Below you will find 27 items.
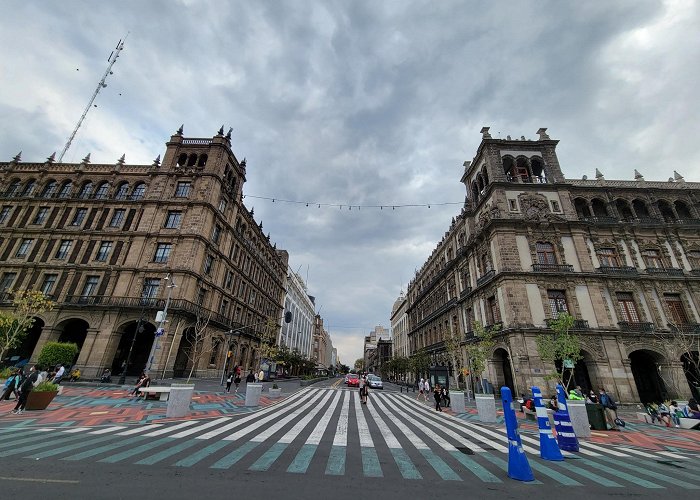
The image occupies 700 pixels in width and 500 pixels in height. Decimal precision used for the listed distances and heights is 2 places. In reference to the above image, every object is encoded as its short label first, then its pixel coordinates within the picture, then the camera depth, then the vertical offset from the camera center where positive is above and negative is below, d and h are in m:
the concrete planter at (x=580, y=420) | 10.76 -1.36
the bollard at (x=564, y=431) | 8.58 -1.39
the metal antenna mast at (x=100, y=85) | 47.02 +41.64
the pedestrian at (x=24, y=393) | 11.55 -1.33
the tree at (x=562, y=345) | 17.98 +2.06
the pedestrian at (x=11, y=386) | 13.57 -1.28
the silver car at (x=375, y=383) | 38.00 -1.30
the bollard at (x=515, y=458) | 5.86 -1.50
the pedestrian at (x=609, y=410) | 12.91 -1.16
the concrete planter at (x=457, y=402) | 17.22 -1.46
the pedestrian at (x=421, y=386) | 25.25 -0.99
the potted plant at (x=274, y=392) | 19.89 -1.53
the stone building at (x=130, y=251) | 26.95 +10.74
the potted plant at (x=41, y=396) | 12.02 -1.49
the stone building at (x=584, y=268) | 23.50 +9.66
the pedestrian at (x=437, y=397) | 17.95 -1.26
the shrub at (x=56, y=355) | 21.56 +0.28
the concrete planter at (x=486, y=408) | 13.98 -1.39
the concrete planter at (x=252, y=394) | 15.36 -1.33
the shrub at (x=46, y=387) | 12.09 -1.15
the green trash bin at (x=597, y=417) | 12.88 -1.45
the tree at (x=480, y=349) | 21.42 +1.91
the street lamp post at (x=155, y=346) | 24.00 +1.31
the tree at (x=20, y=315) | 20.62 +3.12
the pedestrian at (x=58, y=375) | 17.59 -0.93
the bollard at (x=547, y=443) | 7.52 -1.54
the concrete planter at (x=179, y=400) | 11.42 -1.34
